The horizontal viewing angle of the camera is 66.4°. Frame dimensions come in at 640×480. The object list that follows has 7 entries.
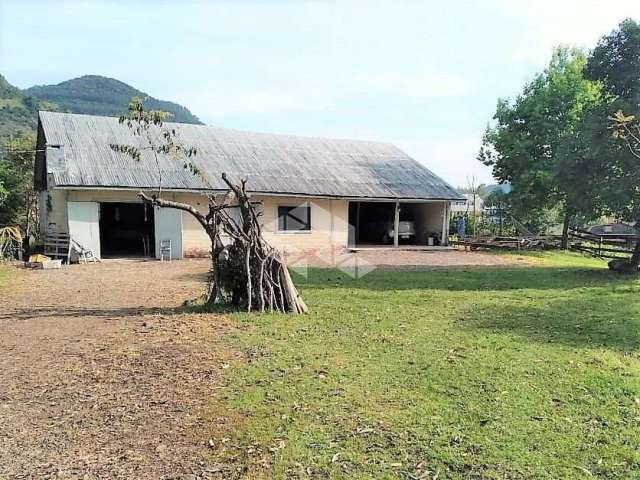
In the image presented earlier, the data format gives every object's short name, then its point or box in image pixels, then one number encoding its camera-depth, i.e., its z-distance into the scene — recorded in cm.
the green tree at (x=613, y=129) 1302
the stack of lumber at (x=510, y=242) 2309
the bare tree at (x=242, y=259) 862
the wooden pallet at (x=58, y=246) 1625
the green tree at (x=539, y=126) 2311
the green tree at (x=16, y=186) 2133
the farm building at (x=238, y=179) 1728
